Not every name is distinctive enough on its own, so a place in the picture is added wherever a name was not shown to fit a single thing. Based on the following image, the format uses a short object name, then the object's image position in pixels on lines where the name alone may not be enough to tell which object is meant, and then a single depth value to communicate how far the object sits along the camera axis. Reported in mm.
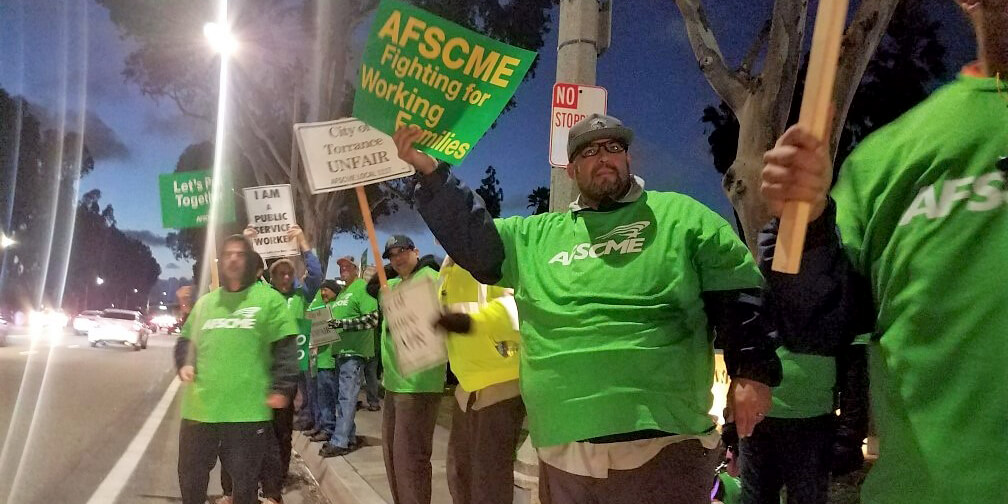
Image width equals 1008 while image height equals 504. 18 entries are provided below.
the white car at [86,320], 29570
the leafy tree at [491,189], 27338
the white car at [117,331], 29000
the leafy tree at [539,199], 26084
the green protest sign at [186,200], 8023
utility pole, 5086
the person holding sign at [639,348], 2221
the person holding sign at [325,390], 8461
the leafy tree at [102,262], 82125
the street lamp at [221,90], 5863
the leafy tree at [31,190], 45344
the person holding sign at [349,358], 7691
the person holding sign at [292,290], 5949
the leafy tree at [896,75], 12625
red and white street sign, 4938
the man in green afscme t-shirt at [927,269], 1252
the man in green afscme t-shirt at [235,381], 4391
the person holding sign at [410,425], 4543
